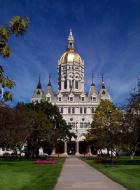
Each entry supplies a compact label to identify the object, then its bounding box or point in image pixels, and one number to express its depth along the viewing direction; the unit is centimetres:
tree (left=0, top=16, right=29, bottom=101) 561
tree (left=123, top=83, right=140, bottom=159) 2203
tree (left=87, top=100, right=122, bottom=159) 2591
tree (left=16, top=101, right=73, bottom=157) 2982
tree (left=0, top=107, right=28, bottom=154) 2402
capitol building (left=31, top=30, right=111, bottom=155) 5983
